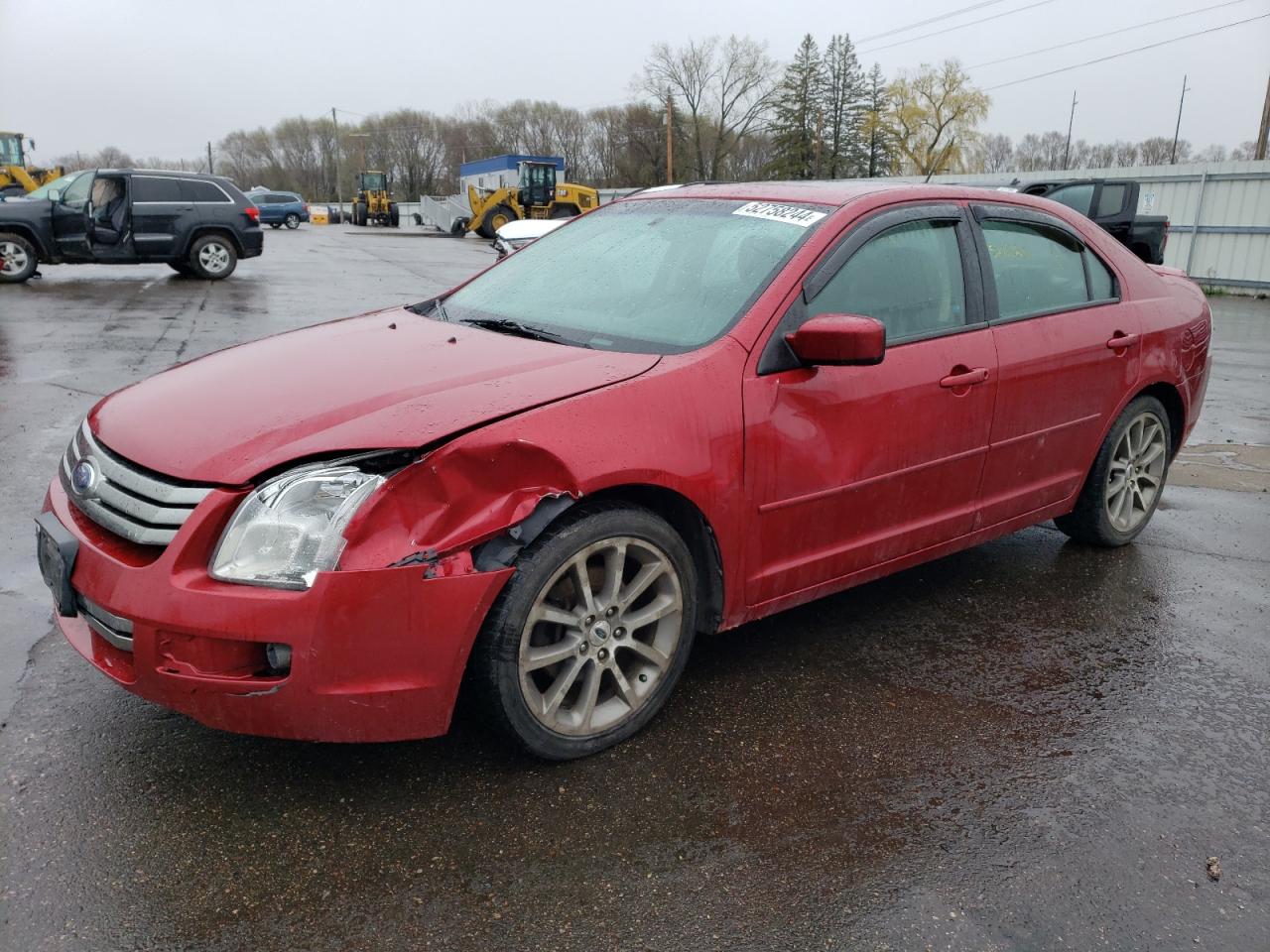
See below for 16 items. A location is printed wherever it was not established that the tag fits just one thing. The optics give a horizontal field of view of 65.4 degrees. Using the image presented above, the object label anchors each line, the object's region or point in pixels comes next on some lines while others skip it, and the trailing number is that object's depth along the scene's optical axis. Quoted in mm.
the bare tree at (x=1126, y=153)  93525
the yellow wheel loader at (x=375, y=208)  53031
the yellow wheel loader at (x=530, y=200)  37406
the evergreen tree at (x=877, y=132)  71625
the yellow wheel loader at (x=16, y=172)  28706
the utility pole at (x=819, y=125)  65950
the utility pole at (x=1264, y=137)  28136
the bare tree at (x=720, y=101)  75125
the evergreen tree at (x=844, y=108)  73125
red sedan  2395
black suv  14953
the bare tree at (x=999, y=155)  88338
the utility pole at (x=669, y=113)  58375
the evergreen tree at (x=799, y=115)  71750
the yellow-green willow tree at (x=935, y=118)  68312
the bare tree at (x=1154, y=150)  92688
